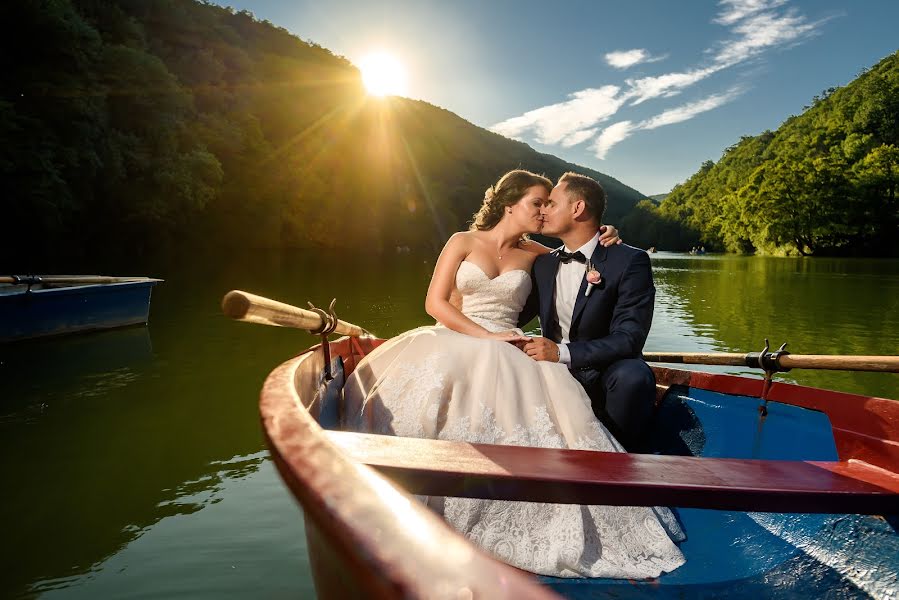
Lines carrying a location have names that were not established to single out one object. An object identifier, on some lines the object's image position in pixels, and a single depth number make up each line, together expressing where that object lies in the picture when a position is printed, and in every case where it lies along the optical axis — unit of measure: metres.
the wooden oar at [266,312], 1.93
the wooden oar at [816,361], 2.98
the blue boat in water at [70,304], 8.77
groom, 2.92
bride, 2.18
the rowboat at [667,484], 0.71
